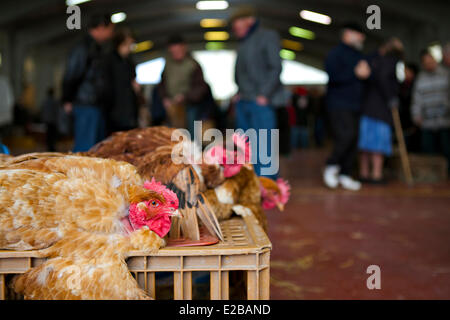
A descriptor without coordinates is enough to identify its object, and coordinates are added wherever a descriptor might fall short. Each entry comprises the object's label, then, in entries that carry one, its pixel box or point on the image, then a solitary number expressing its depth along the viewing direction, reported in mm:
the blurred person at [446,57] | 6499
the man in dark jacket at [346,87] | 5344
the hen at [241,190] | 1993
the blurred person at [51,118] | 10438
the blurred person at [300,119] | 13250
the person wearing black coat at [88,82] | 3947
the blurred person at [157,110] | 6005
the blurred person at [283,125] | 6168
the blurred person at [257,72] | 4473
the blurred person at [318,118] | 14641
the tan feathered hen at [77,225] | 1307
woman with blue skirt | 5621
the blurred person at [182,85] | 5621
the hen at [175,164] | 1632
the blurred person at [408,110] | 7688
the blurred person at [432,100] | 6602
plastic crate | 1388
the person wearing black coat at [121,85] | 4129
